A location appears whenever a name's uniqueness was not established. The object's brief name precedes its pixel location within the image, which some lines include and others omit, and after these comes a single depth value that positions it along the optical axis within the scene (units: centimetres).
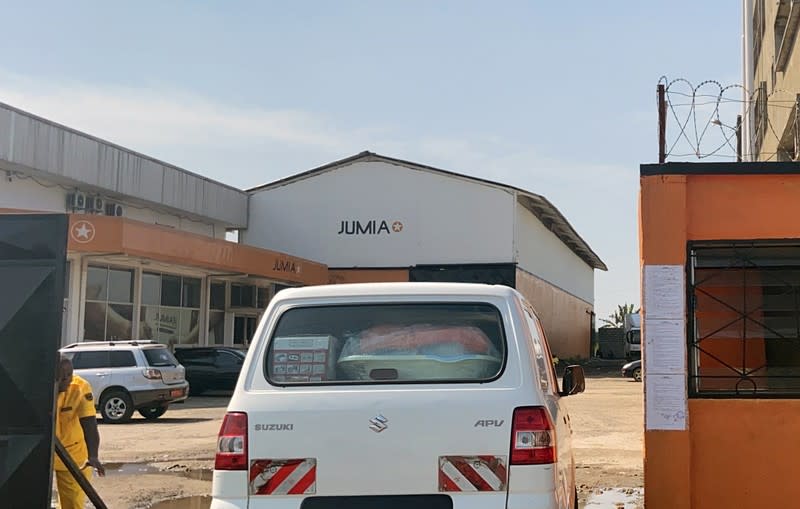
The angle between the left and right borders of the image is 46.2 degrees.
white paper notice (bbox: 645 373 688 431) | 780
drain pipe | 2414
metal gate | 571
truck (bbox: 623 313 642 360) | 4059
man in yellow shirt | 680
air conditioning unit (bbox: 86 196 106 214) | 2945
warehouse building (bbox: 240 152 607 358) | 3825
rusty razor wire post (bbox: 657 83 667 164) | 905
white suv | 1867
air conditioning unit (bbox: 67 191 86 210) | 2858
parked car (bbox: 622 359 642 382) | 3253
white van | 461
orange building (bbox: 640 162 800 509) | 770
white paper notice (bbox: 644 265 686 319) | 789
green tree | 7536
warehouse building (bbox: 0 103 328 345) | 2505
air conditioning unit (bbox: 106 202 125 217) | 3041
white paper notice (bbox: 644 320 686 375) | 786
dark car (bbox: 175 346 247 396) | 2584
